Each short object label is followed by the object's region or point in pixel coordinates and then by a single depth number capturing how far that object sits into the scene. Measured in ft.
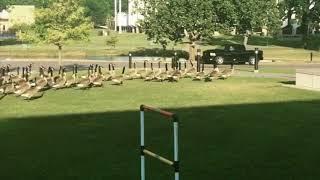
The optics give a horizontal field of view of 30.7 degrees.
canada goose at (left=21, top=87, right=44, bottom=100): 72.13
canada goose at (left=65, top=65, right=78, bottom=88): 86.51
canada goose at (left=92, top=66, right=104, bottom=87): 86.63
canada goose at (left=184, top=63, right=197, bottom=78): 102.42
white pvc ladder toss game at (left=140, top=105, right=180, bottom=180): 22.57
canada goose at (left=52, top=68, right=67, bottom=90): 84.65
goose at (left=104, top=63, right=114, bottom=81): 94.70
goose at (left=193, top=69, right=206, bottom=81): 98.53
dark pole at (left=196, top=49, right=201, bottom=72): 113.56
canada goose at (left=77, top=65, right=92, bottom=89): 84.64
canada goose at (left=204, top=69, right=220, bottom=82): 98.99
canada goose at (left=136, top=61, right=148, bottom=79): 101.45
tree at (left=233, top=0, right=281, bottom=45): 159.74
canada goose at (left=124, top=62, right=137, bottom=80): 101.45
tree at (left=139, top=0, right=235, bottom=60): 152.05
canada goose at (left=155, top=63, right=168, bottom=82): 96.32
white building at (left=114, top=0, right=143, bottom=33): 473.96
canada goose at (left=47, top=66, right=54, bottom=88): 85.46
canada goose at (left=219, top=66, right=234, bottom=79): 100.43
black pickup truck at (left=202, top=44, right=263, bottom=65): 151.23
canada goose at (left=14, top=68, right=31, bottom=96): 73.82
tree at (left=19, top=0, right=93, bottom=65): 120.26
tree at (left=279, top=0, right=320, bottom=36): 270.87
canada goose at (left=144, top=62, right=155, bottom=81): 98.12
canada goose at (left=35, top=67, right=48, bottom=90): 78.07
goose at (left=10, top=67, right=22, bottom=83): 81.05
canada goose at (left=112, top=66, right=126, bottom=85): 92.22
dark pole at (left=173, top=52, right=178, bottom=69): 108.54
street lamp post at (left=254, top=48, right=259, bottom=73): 117.02
